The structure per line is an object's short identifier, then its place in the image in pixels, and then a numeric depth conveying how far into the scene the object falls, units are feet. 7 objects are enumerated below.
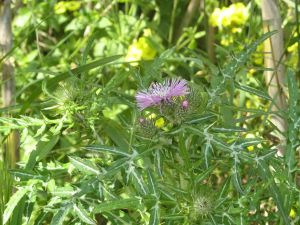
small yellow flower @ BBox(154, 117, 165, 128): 4.51
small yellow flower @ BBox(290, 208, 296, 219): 4.61
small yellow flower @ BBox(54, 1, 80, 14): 7.54
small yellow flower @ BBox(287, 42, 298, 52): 6.80
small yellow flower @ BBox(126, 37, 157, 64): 7.20
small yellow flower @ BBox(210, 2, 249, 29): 6.79
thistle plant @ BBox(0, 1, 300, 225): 3.50
